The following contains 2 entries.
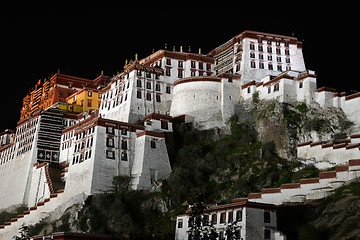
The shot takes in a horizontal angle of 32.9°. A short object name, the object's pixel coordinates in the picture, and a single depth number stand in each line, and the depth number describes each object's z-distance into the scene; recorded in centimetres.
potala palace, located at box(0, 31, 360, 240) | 5534
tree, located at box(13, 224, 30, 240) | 6426
